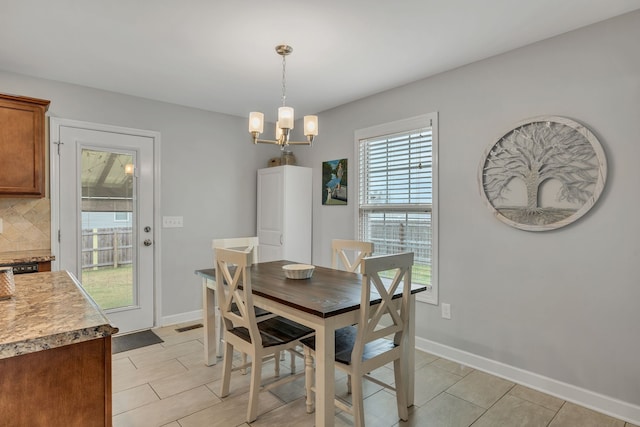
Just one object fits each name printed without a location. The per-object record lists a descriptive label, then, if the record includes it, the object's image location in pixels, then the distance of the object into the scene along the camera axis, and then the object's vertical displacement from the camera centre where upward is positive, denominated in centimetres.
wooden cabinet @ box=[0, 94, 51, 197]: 279 +53
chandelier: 230 +58
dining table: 174 -52
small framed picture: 390 +33
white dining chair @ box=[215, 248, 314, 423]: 204 -77
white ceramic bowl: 239 -42
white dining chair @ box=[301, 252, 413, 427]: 183 -77
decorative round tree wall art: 223 +26
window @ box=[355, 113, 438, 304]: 312 +19
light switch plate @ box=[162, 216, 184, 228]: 381 -12
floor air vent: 365 -123
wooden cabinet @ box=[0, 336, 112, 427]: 99 -52
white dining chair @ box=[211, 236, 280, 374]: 265 -30
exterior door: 326 -3
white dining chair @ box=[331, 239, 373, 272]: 284 -31
